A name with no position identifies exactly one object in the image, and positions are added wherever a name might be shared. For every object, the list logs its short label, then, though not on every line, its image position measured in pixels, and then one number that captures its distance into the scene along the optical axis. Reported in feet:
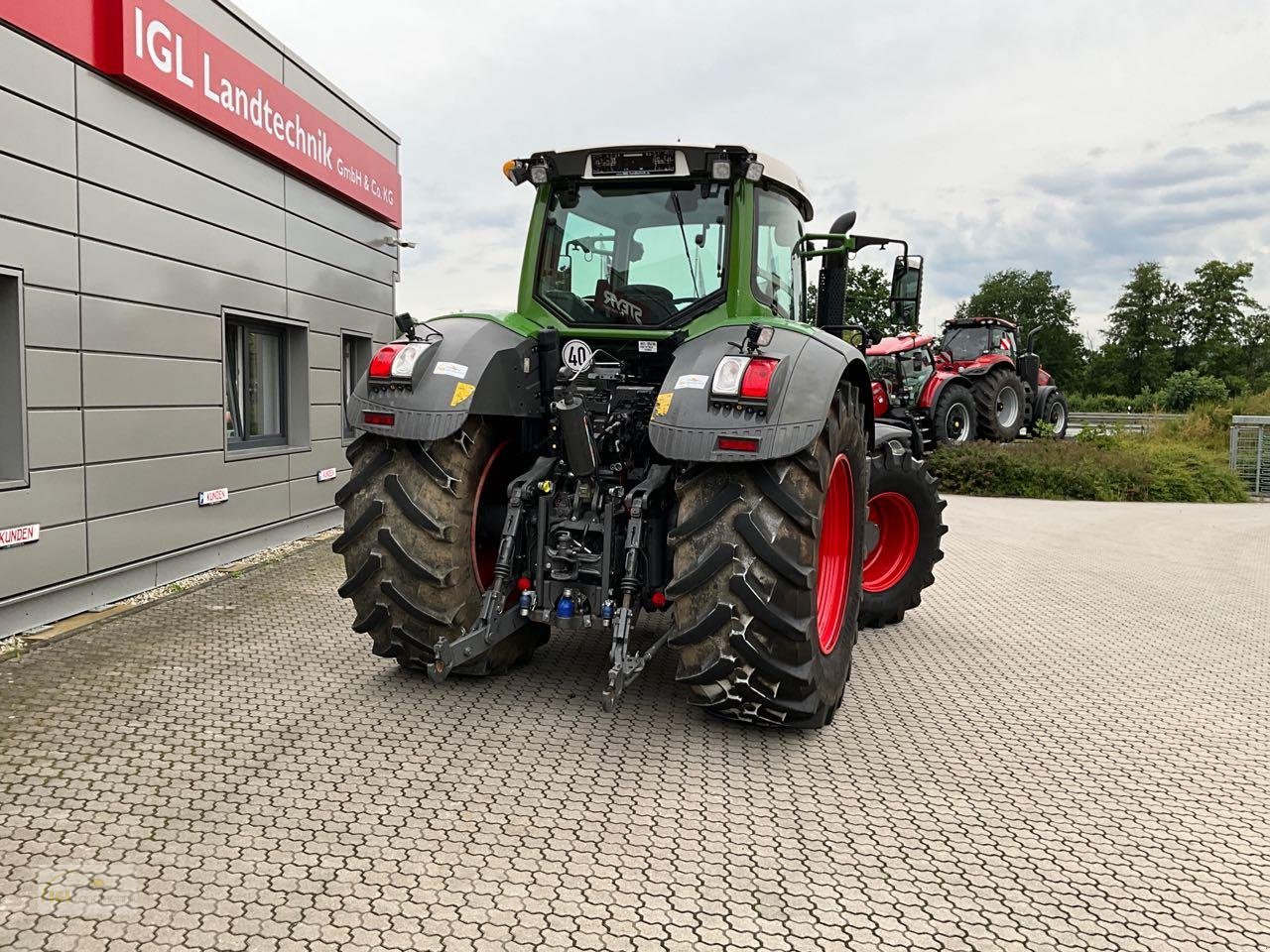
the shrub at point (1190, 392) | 93.56
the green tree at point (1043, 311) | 184.75
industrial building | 17.30
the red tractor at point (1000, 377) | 50.80
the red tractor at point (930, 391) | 43.88
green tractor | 11.44
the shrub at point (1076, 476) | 44.37
